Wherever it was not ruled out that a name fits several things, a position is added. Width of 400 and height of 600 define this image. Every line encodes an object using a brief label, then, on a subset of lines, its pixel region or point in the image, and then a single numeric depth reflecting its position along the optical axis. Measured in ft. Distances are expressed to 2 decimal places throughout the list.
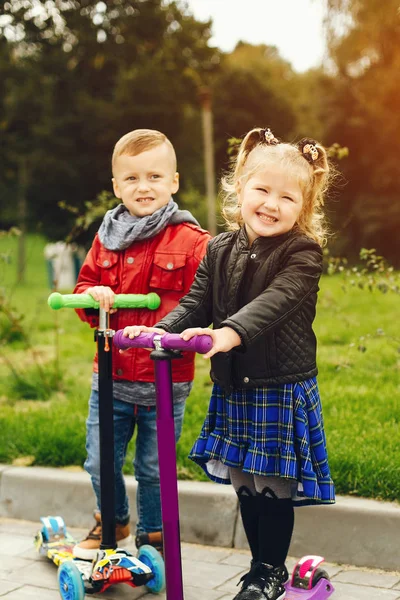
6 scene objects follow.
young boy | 10.73
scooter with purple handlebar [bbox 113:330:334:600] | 8.27
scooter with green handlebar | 10.08
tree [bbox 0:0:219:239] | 78.38
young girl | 9.20
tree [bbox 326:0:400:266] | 66.59
